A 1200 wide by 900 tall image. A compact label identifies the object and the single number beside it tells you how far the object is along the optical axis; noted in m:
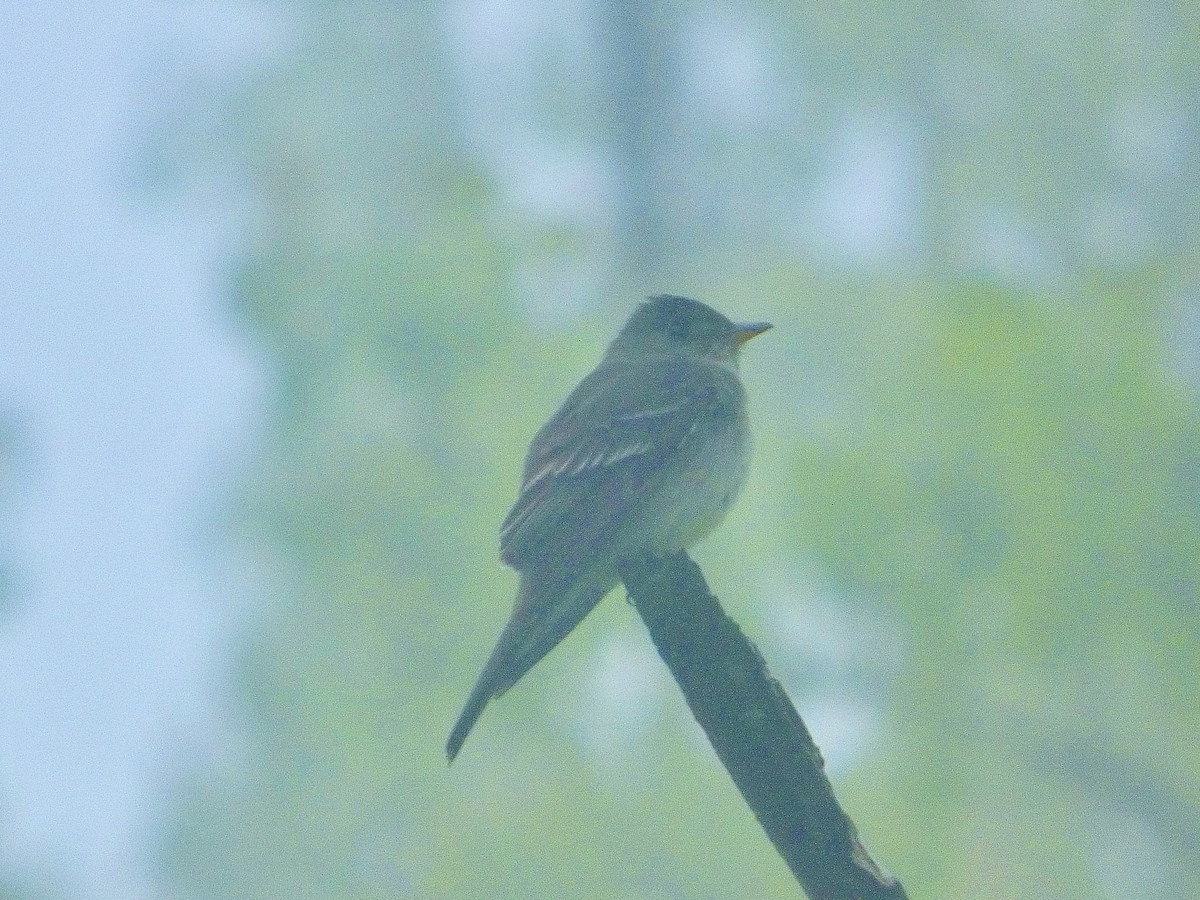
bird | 7.66
